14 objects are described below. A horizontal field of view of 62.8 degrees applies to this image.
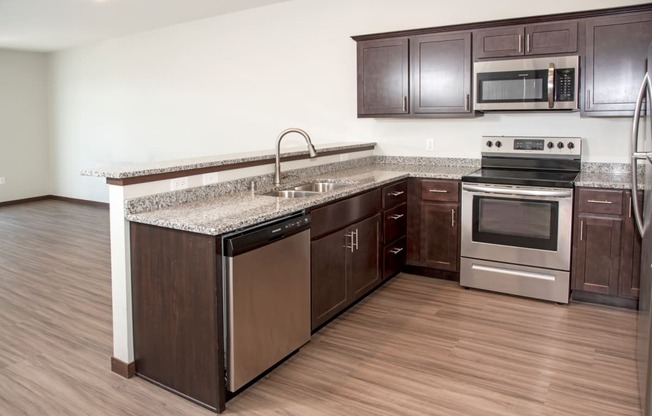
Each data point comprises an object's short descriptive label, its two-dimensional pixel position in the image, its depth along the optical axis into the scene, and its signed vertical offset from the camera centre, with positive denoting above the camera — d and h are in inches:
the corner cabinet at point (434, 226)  169.9 -23.2
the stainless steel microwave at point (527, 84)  154.5 +21.0
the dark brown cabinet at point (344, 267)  128.4 -29.5
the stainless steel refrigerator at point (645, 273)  86.0 -21.7
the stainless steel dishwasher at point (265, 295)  98.0 -27.6
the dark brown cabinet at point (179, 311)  96.6 -29.4
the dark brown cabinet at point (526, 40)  153.5 +33.8
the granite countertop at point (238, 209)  98.1 -11.1
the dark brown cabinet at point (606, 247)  143.8 -25.7
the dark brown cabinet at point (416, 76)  171.3 +26.3
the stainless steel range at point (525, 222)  151.0 -19.9
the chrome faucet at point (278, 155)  139.9 +0.1
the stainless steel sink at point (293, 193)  142.7 -10.2
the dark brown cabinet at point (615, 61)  144.6 +25.3
